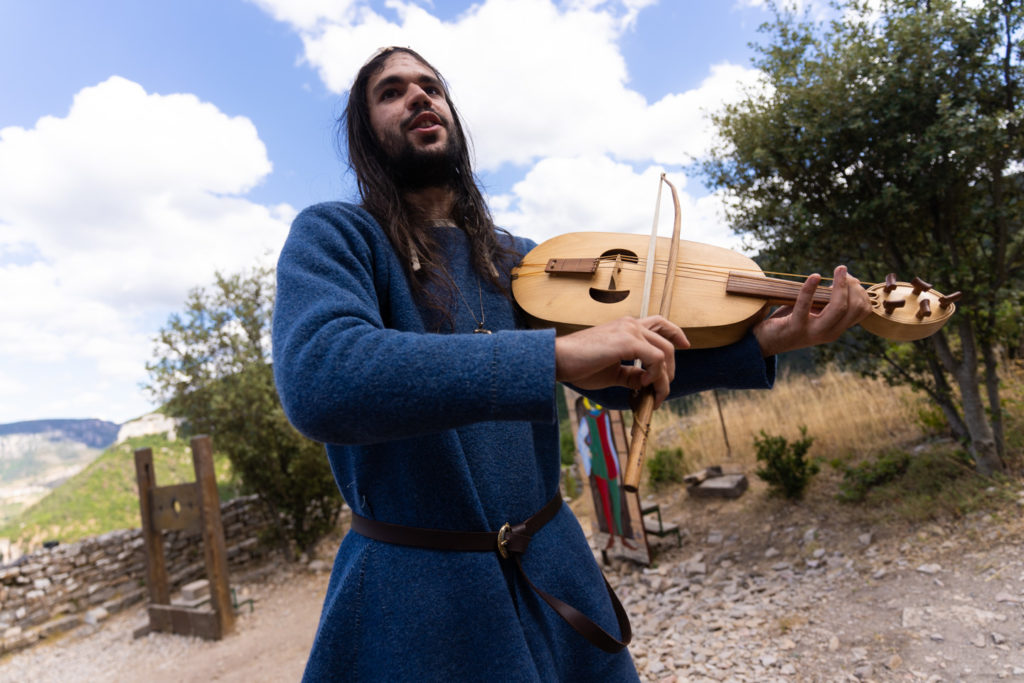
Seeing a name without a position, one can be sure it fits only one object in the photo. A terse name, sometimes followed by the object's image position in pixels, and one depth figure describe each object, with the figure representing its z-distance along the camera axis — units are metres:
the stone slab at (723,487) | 6.60
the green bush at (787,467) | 5.91
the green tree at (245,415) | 8.13
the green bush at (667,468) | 7.87
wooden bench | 5.89
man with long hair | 0.85
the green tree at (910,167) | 4.21
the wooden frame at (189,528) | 6.29
